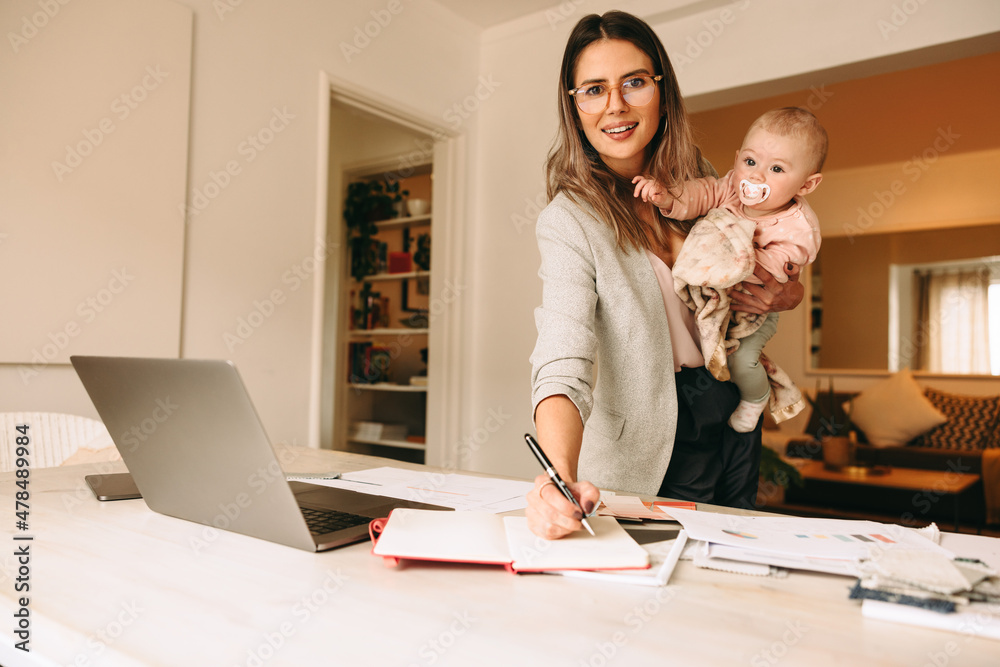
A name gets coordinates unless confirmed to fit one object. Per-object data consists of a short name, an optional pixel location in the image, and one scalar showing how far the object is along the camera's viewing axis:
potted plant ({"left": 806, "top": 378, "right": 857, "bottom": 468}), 4.48
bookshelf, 5.16
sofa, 4.62
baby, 1.35
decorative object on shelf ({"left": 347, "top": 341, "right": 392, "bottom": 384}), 5.29
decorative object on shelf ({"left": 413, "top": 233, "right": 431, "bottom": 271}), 5.05
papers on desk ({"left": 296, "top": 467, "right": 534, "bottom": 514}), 1.07
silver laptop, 0.74
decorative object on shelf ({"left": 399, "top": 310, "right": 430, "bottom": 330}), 4.95
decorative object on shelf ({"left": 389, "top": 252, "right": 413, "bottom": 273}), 5.16
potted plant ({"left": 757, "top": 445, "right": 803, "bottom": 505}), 3.64
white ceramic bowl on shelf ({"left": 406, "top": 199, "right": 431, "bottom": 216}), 5.10
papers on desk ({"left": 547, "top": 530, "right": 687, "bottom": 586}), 0.70
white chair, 1.71
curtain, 5.69
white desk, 0.54
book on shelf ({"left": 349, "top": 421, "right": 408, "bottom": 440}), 5.13
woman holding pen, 1.29
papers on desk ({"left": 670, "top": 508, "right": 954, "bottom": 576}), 0.74
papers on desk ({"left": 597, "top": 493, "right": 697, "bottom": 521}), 0.94
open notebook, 0.73
